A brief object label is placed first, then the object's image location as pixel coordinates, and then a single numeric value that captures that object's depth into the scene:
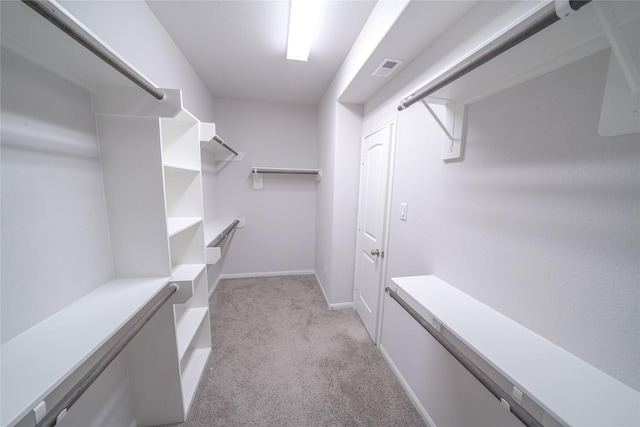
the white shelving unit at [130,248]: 0.67
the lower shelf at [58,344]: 0.57
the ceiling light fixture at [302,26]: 1.40
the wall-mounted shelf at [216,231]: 1.78
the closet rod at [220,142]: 2.15
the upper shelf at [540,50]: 0.51
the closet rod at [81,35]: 0.54
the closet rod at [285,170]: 3.16
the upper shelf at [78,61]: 0.61
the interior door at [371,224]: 1.92
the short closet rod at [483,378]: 0.60
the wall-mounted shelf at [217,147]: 1.83
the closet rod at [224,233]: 2.02
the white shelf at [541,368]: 0.53
